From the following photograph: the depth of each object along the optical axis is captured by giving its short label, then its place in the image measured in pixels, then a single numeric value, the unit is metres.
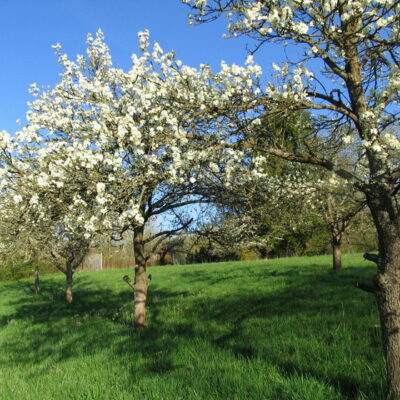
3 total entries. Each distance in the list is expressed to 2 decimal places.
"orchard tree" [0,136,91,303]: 5.56
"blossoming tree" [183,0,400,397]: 3.90
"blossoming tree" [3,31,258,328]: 5.34
